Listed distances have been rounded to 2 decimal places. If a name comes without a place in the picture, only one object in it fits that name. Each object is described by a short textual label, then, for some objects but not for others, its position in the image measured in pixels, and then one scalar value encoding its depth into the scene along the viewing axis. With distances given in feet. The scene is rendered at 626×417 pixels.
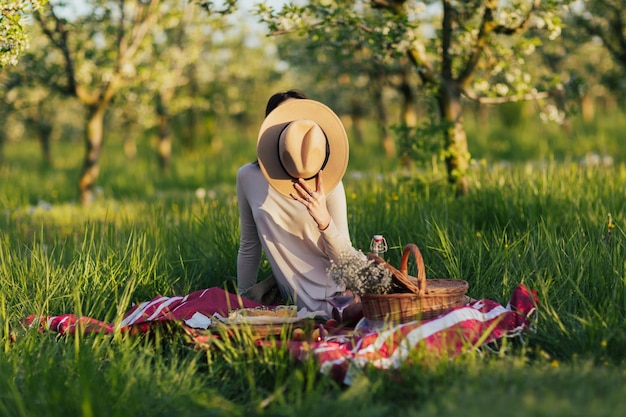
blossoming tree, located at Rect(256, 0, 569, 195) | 21.49
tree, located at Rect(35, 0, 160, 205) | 34.50
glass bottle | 14.62
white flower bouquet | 13.70
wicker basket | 13.55
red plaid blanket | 12.17
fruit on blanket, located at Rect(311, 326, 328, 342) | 13.49
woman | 14.89
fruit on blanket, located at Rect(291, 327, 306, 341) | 13.48
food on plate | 14.45
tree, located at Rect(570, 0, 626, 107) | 36.99
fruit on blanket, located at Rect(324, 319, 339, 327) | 15.00
